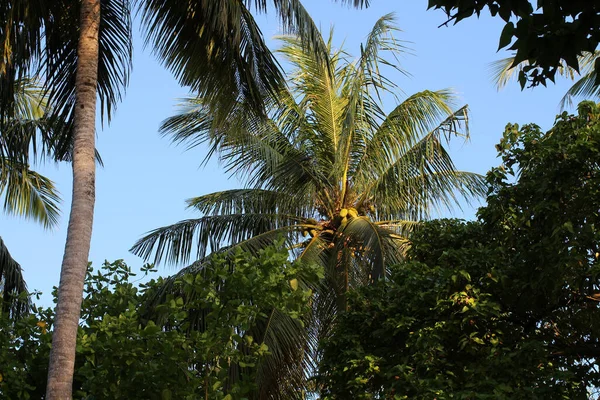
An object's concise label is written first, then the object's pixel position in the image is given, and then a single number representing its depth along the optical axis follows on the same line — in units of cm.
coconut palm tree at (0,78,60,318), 1380
